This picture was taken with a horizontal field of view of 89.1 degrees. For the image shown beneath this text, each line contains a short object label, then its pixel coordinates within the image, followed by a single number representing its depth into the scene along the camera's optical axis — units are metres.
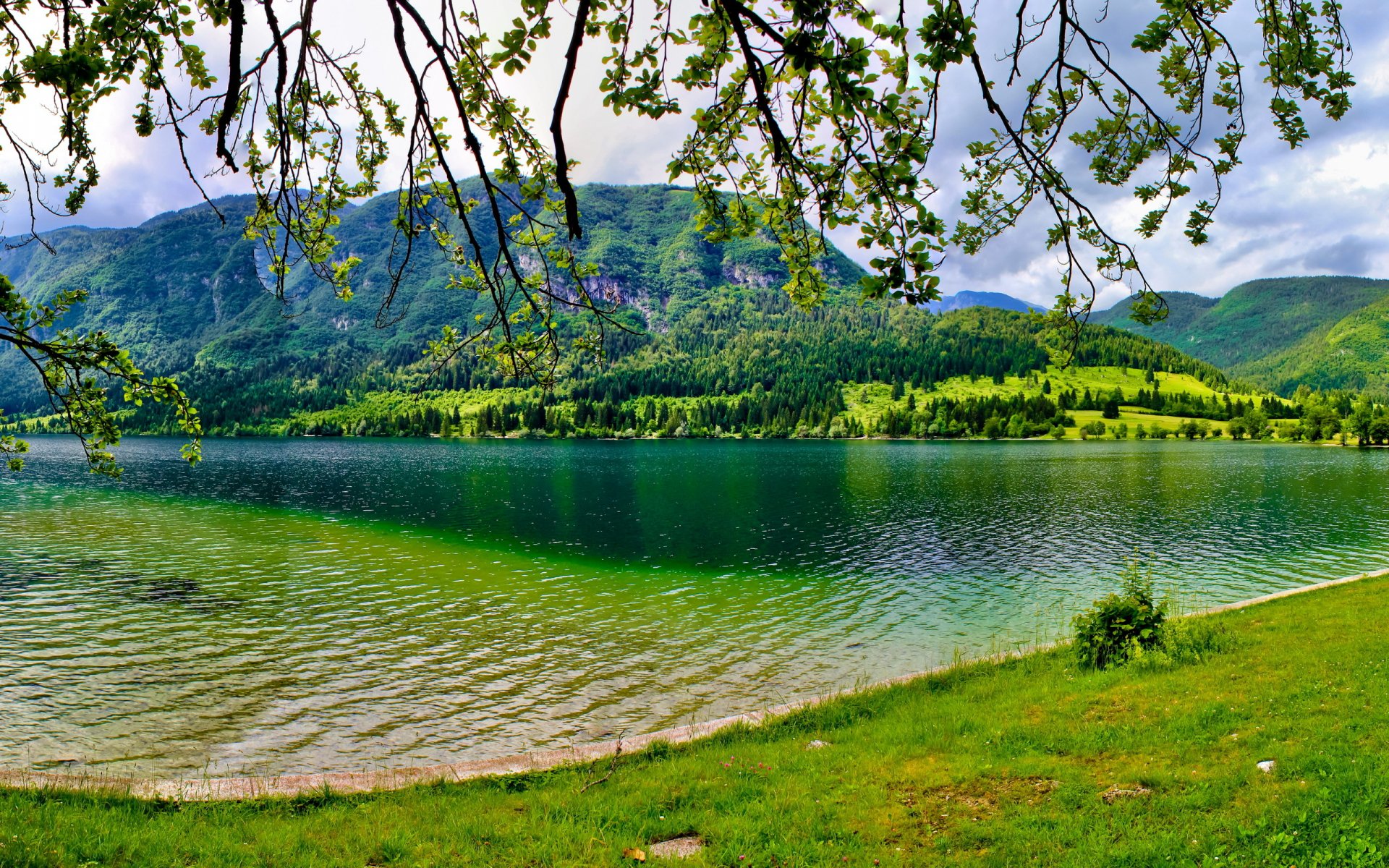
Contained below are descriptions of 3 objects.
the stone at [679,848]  7.92
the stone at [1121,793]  8.60
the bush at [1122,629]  15.19
